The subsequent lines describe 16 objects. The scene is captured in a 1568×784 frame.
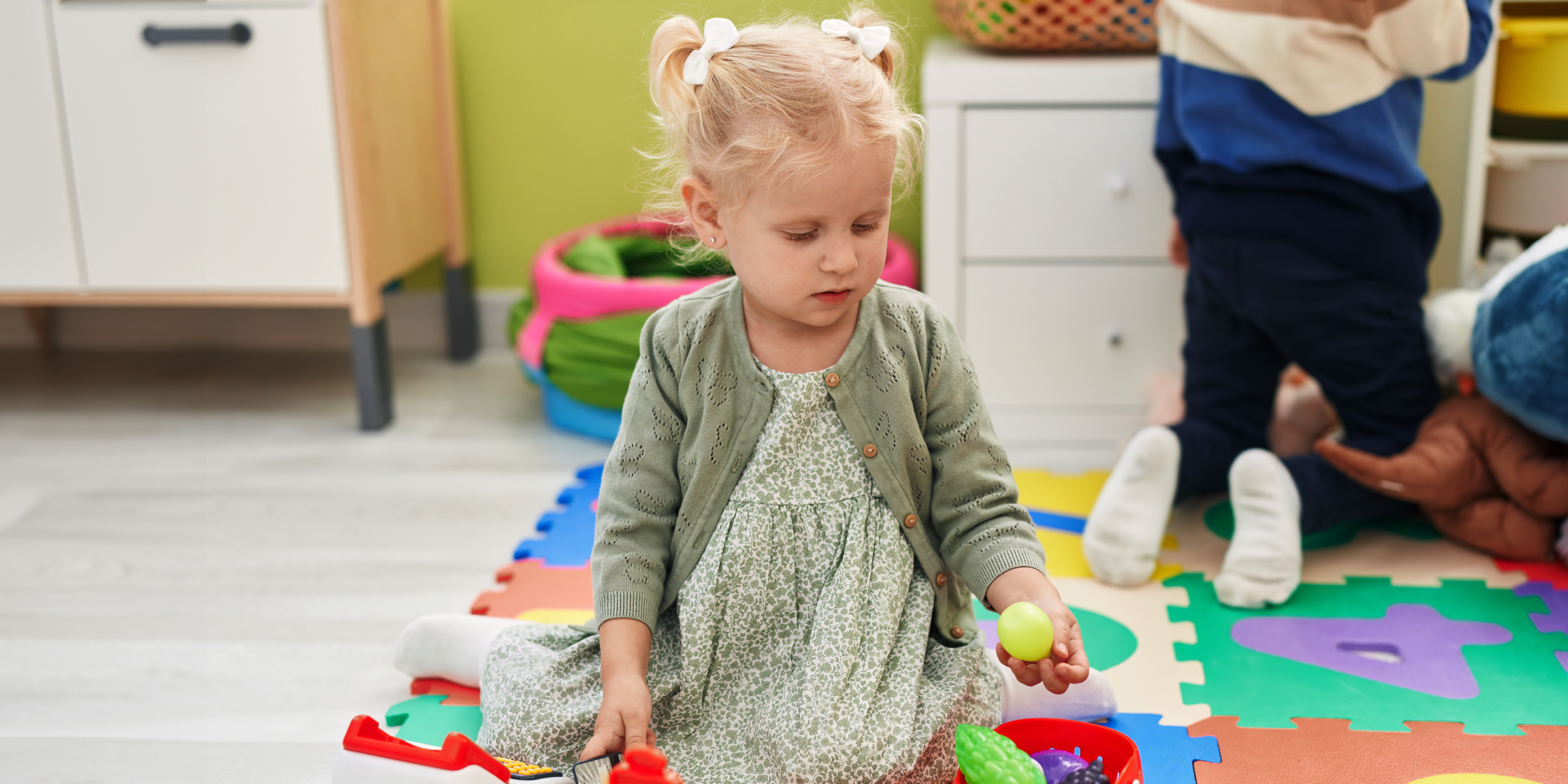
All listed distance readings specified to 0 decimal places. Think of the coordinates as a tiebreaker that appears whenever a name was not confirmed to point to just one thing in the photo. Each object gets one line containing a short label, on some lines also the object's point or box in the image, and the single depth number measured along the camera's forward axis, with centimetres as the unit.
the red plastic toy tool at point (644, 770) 71
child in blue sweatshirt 120
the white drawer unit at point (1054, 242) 150
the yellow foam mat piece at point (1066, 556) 123
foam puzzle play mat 91
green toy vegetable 78
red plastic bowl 84
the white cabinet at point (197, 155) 154
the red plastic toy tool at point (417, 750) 73
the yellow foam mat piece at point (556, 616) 113
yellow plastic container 142
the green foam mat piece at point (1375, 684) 96
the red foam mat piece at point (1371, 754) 89
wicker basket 154
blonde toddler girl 79
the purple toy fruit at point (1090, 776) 79
